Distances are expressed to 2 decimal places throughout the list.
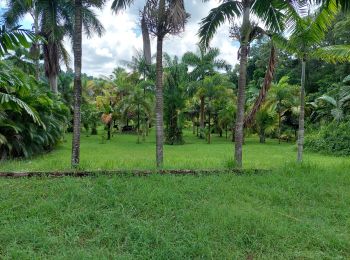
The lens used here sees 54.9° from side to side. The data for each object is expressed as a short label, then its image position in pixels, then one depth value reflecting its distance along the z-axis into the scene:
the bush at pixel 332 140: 16.58
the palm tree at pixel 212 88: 26.39
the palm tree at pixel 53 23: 12.95
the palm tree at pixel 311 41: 8.70
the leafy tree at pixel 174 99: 22.25
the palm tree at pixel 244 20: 8.97
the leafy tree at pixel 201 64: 28.67
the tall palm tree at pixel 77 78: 8.75
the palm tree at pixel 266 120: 25.33
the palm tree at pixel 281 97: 25.44
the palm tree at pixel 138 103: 24.73
